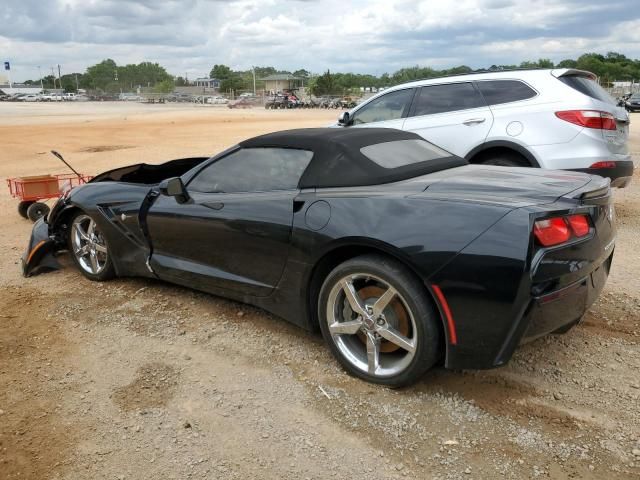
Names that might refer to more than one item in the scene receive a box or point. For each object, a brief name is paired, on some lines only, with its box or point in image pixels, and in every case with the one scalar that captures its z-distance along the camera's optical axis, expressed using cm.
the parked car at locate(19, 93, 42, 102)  10058
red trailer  779
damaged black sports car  271
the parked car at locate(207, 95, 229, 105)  8631
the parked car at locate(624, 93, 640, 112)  3859
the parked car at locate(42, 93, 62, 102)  10232
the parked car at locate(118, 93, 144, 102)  10731
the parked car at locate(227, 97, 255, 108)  7006
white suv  599
